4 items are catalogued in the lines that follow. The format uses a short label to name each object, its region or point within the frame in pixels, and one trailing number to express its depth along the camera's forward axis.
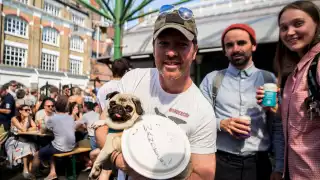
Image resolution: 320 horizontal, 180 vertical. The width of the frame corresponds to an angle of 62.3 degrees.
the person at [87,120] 6.46
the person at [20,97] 8.02
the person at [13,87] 9.88
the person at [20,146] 6.48
